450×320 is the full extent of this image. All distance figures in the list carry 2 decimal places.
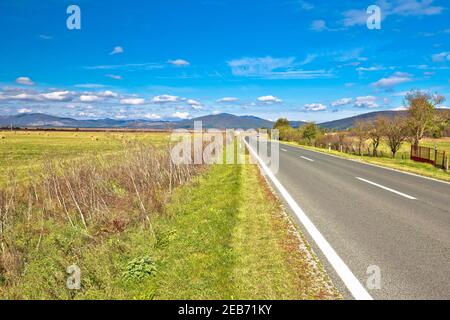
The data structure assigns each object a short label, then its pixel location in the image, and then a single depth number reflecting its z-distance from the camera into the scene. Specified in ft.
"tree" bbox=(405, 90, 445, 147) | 130.72
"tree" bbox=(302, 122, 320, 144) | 192.26
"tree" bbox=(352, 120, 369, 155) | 124.77
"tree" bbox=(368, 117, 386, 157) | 119.75
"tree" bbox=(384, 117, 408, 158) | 116.67
